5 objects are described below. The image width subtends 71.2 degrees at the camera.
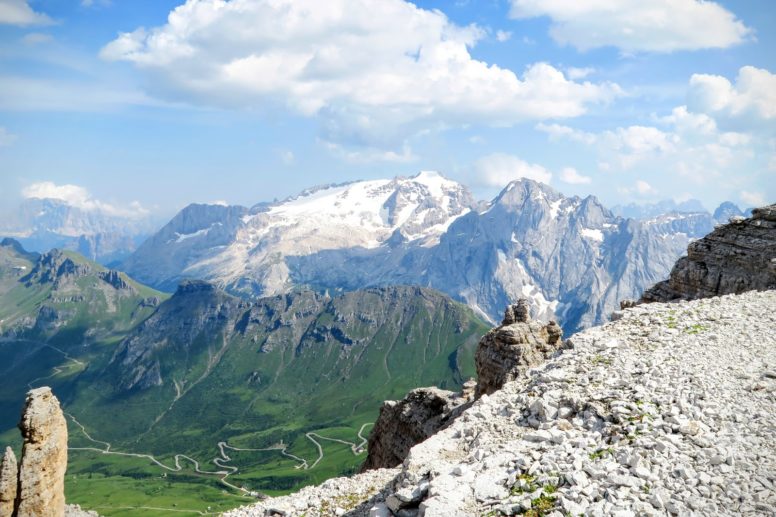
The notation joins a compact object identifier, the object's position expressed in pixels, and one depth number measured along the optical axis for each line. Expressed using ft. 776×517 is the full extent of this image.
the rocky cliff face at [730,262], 159.63
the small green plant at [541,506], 61.36
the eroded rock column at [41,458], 111.14
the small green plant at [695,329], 102.75
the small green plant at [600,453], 68.70
